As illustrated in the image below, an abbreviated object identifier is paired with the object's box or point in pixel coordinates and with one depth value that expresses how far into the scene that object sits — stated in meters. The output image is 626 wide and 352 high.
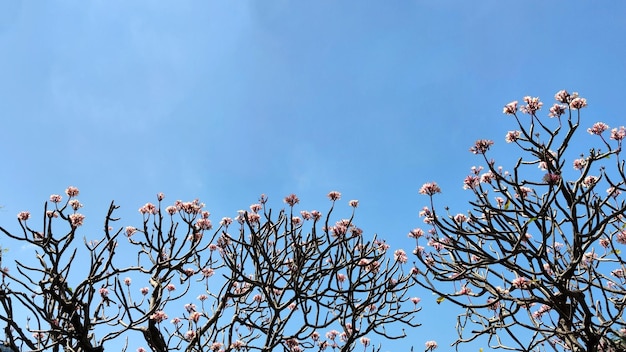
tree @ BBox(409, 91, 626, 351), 4.71
